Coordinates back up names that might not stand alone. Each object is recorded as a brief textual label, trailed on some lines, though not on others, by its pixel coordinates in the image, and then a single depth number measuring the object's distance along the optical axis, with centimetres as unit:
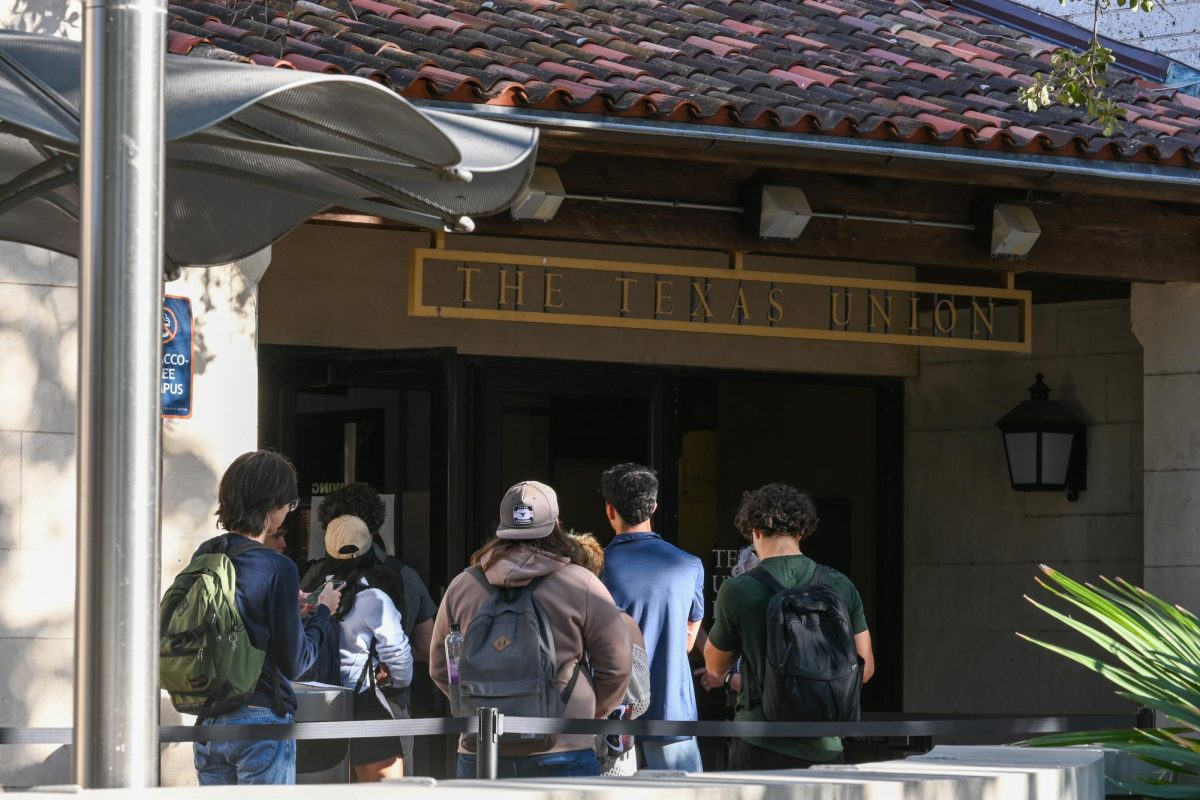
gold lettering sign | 1435
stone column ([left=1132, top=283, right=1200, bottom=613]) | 1570
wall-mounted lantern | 1838
